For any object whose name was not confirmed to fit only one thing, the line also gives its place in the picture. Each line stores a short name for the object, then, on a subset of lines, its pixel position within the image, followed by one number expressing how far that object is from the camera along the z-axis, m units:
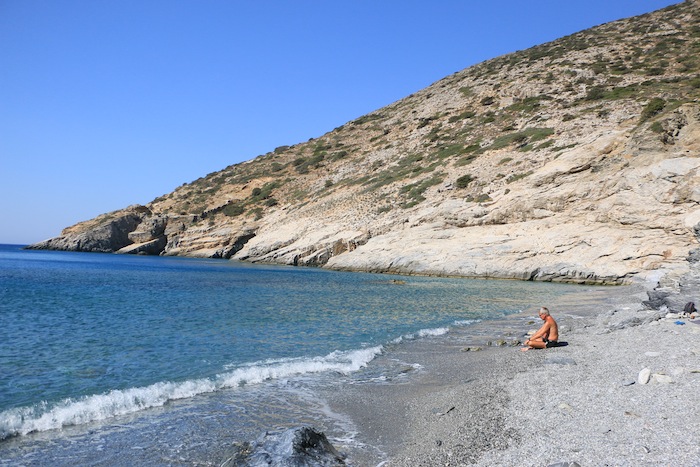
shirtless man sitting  12.54
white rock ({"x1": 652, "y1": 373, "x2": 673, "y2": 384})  7.41
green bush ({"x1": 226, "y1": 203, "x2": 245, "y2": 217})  71.75
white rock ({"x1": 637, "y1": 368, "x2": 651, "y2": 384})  7.60
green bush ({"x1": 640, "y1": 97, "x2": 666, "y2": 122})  42.59
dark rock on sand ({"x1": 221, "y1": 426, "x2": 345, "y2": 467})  6.06
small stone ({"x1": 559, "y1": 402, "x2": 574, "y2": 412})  6.96
